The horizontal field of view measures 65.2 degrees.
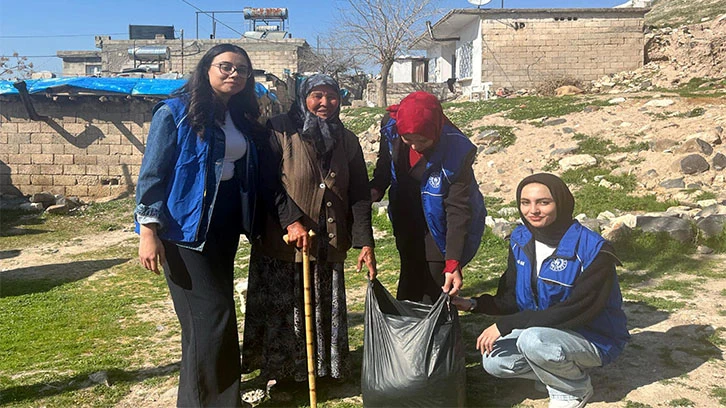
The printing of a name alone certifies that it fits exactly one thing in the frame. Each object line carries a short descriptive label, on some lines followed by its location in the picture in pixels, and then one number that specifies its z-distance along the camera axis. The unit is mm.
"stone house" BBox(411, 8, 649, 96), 18578
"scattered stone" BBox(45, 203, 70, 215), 10469
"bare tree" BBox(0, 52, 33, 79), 23628
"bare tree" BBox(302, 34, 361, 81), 26156
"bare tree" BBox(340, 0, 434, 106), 24219
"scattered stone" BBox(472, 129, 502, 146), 11109
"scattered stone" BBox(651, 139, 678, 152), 8738
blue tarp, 11031
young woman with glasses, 2363
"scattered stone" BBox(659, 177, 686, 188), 7617
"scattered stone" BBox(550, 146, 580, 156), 9625
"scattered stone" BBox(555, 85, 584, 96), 16453
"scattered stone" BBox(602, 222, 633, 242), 5781
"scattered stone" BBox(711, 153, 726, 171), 7797
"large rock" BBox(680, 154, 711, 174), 7848
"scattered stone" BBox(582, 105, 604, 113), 11273
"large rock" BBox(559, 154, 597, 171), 8997
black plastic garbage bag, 2490
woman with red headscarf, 2639
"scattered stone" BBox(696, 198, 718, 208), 6696
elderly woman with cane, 2736
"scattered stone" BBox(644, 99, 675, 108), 10812
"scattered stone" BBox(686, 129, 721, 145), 8461
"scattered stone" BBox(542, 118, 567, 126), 11078
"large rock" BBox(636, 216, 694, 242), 5711
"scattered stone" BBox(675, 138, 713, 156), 8258
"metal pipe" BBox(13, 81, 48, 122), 10930
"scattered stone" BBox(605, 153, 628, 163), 8891
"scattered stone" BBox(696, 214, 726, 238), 5730
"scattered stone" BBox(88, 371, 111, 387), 3309
